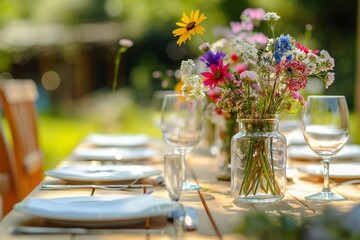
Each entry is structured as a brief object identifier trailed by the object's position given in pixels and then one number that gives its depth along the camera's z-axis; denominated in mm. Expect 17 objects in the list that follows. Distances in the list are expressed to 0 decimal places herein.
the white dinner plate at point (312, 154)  2670
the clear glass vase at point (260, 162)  1674
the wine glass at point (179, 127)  2014
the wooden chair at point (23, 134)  3400
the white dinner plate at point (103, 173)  1976
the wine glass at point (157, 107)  2803
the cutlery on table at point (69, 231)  1297
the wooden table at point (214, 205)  1315
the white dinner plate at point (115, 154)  2689
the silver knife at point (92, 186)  1868
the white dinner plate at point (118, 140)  3212
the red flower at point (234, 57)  2211
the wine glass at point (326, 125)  1756
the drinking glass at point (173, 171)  1468
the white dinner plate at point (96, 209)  1332
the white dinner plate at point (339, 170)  2086
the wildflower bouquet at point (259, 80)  1646
